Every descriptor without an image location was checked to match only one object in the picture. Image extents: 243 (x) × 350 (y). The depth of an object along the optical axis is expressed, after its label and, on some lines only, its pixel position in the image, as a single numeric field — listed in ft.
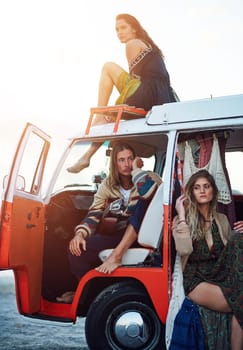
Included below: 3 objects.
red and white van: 15.30
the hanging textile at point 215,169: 15.24
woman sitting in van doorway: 14.30
